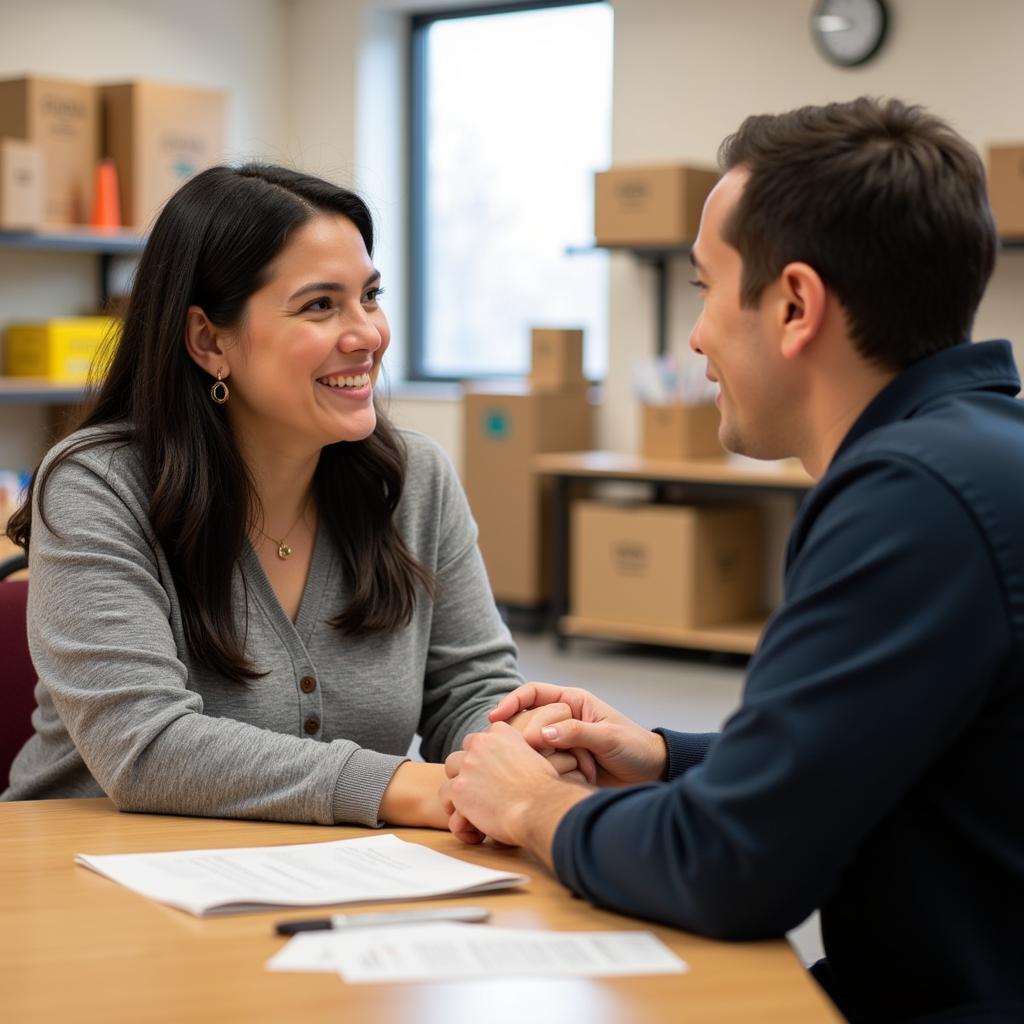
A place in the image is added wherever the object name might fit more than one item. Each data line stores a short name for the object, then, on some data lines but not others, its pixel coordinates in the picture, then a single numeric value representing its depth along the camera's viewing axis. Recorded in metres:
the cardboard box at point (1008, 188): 4.73
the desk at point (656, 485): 5.12
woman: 1.54
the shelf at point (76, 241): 5.42
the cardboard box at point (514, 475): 5.87
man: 1.00
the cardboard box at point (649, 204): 5.38
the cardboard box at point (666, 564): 5.31
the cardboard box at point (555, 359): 5.95
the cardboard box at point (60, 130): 5.45
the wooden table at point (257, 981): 0.98
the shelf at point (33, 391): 5.44
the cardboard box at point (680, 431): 5.46
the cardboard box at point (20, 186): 5.16
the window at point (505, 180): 6.56
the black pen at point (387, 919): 1.11
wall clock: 5.35
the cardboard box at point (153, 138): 5.62
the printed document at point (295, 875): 1.18
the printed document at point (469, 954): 1.04
